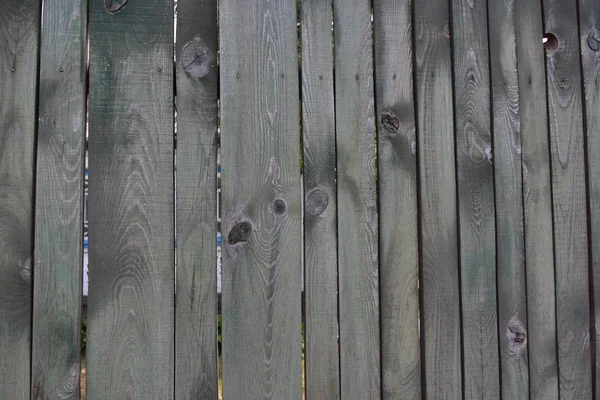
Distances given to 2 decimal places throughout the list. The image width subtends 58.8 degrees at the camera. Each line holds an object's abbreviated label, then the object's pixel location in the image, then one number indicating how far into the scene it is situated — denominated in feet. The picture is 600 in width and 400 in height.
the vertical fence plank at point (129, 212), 5.67
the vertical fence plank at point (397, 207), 6.29
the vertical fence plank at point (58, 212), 5.54
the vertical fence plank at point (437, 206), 6.38
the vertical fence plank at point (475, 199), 6.47
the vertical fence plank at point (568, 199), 6.73
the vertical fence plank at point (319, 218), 6.10
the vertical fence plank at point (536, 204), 6.63
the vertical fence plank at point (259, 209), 5.96
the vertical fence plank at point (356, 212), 6.18
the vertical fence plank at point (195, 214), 5.82
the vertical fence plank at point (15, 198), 5.48
